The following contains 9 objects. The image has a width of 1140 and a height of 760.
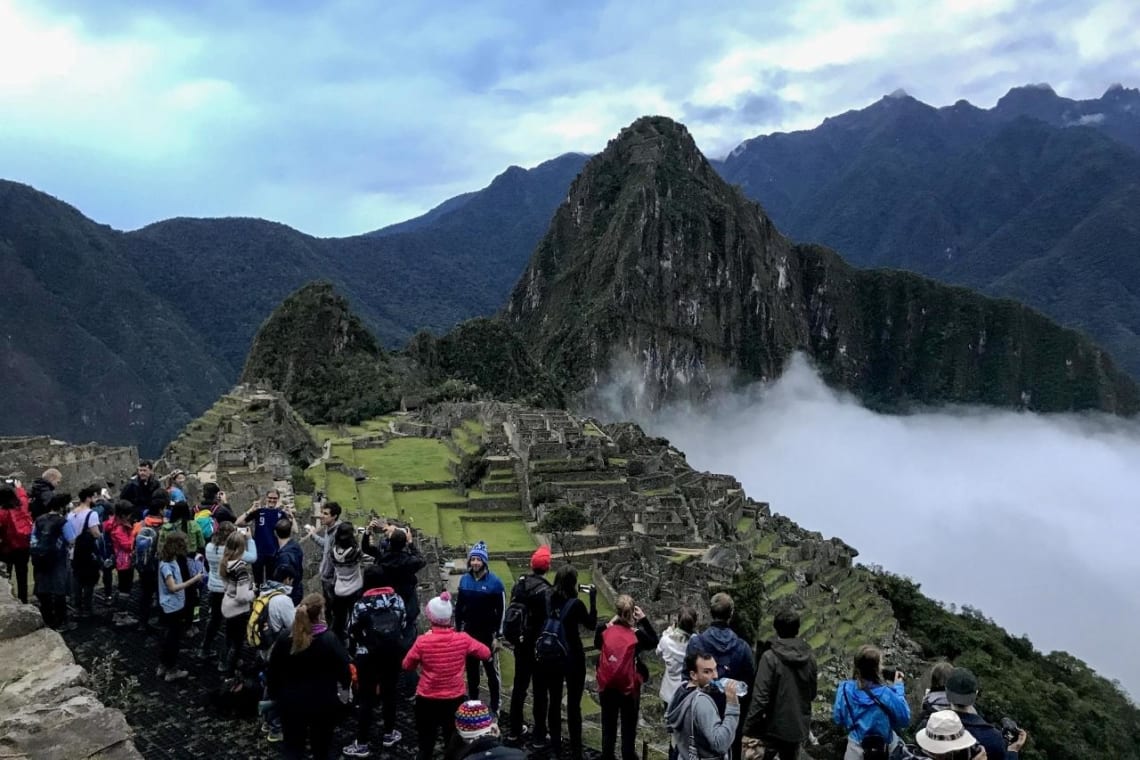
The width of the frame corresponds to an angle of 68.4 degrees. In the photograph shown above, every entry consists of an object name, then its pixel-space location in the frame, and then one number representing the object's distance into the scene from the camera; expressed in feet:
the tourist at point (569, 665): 22.34
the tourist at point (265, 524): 29.76
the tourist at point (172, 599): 25.39
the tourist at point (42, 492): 32.14
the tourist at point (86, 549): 29.96
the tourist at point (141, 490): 33.81
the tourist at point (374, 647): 21.65
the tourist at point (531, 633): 22.82
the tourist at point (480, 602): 23.65
